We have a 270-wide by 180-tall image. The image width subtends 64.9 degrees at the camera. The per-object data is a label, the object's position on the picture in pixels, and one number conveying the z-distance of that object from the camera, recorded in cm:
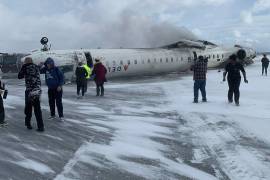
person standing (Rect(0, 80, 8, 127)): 495
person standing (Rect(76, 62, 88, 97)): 879
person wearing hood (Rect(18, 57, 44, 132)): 472
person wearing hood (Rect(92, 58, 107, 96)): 893
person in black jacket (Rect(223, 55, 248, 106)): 702
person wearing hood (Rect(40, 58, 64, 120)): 546
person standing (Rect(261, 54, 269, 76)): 1426
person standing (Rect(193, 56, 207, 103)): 738
